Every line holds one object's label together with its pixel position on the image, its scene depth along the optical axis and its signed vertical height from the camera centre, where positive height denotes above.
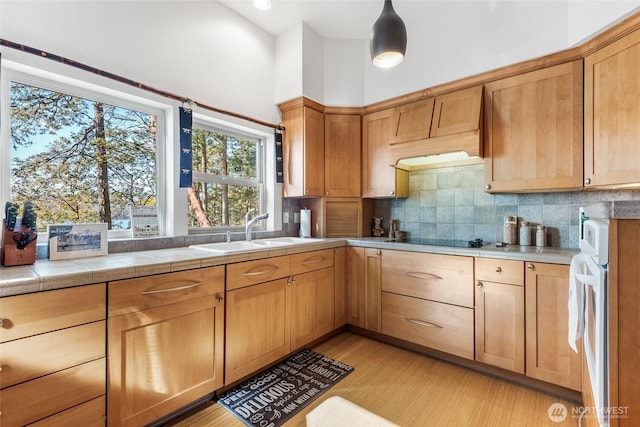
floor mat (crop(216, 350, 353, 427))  1.66 -1.17
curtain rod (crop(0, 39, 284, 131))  1.49 +0.87
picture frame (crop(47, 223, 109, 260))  1.58 -0.16
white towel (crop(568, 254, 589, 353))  1.18 -0.38
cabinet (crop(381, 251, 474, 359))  2.11 -0.70
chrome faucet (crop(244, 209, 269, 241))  2.42 -0.10
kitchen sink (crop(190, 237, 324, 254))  2.15 -0.26
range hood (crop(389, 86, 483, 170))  2.26 +0.70
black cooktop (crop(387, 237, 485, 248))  2.34 -0.27
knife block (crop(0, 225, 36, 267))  1.37 -0.19
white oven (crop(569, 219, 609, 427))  0.92 -0.34
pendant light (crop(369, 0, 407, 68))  1.47 +0.93
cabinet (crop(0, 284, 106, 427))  1.07 -0.58
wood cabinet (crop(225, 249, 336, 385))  1.83 -0.70
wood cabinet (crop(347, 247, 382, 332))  2.56 -0.69
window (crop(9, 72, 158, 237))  1.62 +0.38
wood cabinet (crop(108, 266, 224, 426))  1.34 -0.68
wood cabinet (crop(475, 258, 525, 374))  1.89 -0.69
